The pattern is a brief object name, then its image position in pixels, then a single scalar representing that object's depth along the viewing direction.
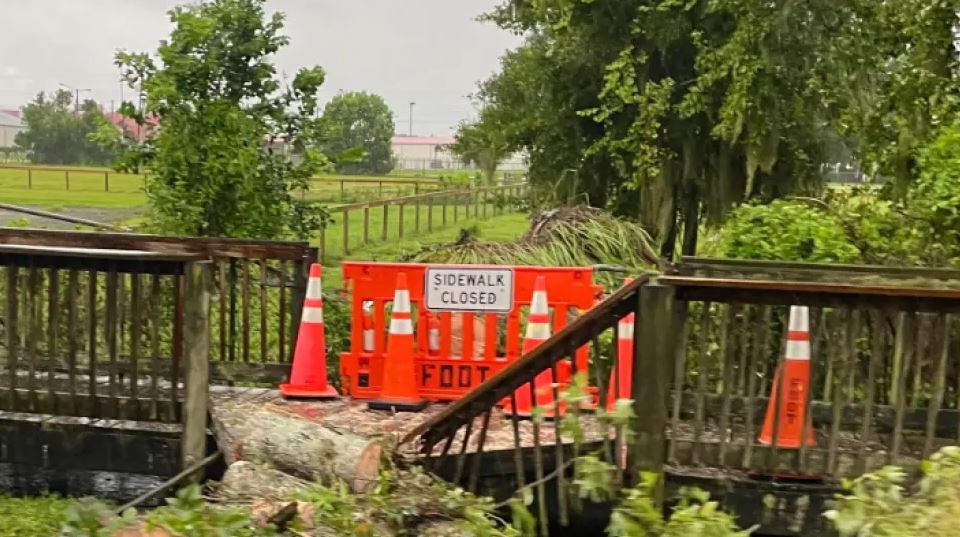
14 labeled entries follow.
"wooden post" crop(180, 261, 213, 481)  5.09
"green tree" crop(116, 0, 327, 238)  8.56
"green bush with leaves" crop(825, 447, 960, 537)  3.03
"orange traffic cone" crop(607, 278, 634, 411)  6.22
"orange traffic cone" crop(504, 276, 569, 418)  6.13
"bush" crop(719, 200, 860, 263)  6.68
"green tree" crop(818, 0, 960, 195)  7.52
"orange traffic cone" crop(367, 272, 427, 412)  6.45
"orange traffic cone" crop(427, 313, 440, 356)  6.80
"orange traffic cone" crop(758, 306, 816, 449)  5.01
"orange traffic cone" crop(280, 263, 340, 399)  6.52
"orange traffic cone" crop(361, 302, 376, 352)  6.79
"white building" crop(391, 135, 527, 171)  107.44
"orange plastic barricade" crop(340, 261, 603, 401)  6.64
